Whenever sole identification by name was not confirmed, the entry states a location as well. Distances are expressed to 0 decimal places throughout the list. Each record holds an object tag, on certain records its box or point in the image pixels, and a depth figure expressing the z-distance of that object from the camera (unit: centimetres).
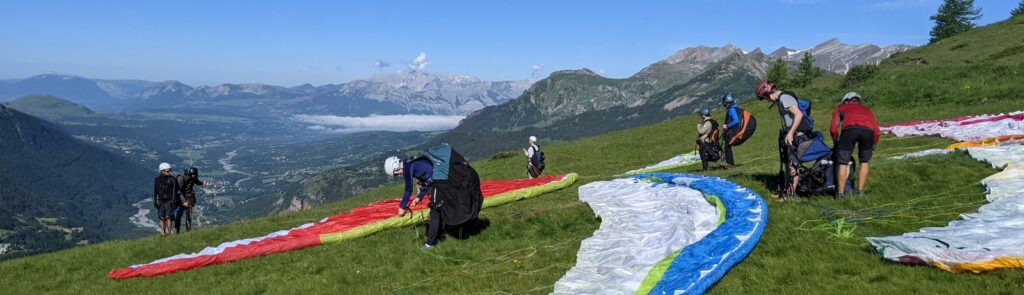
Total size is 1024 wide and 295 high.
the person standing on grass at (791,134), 1427
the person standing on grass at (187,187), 2331
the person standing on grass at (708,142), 2461
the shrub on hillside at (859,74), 5600
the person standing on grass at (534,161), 2997
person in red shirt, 1352
